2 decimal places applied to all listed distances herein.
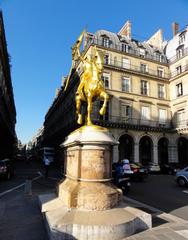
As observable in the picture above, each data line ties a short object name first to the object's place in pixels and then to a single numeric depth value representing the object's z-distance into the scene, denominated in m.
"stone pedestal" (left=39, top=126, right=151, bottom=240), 4.46
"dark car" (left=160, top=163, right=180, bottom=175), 25.88
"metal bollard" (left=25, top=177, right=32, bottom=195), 9.67
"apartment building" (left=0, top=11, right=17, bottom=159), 26.38
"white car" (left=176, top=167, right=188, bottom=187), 13.87
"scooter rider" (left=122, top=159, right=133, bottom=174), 11.69
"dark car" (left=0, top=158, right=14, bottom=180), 15.53
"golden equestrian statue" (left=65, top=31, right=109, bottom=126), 6.75
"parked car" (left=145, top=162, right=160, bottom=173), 24.98
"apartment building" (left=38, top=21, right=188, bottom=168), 28.06
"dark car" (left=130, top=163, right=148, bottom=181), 17.48
